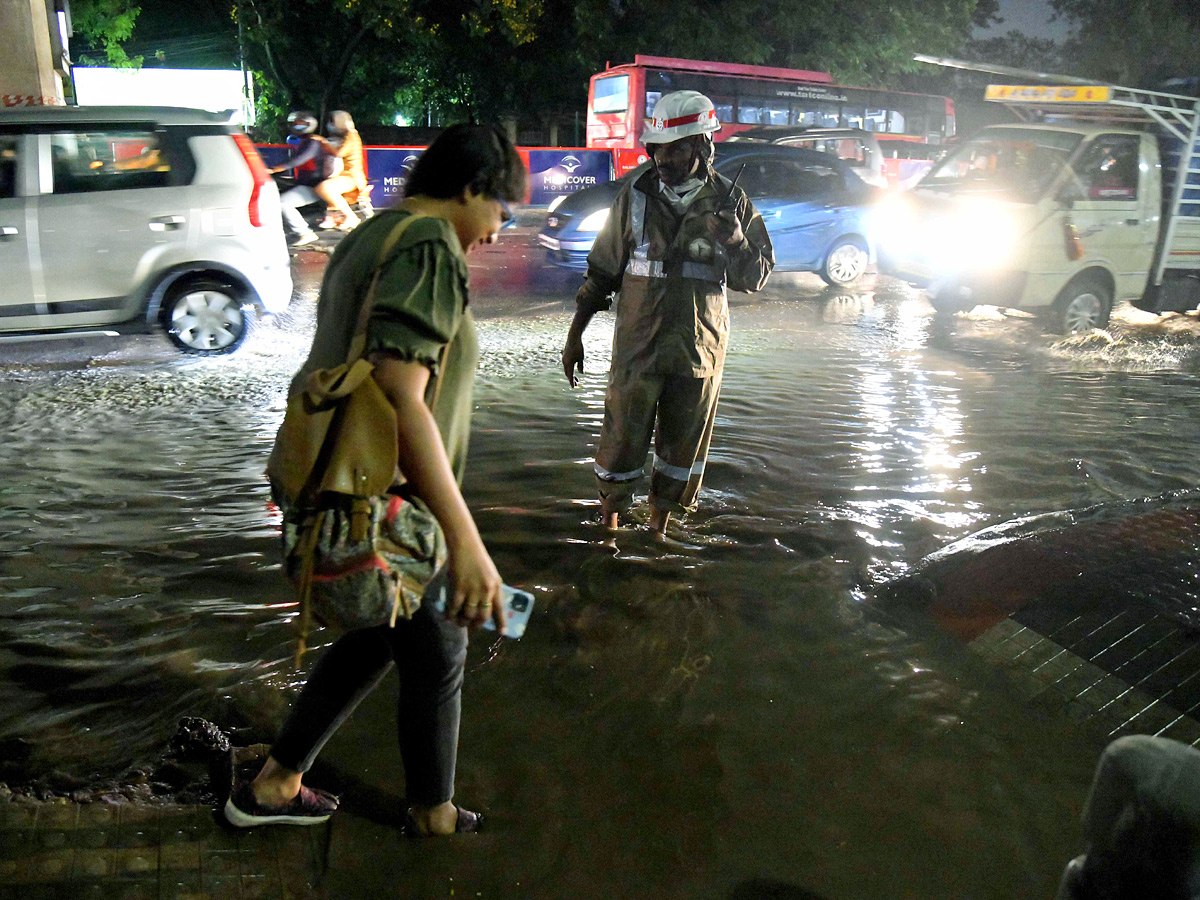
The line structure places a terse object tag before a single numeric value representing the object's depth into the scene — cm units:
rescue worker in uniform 375
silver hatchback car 657
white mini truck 879
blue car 1145
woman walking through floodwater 177
